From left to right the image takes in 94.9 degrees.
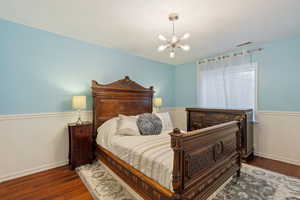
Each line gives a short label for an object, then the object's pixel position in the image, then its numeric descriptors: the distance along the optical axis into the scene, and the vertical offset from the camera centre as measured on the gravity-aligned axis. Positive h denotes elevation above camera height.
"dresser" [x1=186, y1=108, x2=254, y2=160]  2.79 -0.40
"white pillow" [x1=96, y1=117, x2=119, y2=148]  2.48 -0.59
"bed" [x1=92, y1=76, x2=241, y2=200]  1.30 -0.76
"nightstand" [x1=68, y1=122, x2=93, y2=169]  2.56 -0.82
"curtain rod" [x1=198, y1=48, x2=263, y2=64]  3.20 +1.18
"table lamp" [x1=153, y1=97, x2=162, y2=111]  3.96 -0.01
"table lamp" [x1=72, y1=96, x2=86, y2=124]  2.60 -0.02
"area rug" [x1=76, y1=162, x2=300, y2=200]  1.80 -1.23
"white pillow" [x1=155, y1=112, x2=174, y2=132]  3.06 -0.44
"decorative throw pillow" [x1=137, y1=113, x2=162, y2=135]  2.56 -0.44
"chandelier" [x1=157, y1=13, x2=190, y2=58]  2.04 +0.94
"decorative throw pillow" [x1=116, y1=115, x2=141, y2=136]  2.48 -0.47
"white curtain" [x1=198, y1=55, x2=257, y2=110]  3.22 +0.48
